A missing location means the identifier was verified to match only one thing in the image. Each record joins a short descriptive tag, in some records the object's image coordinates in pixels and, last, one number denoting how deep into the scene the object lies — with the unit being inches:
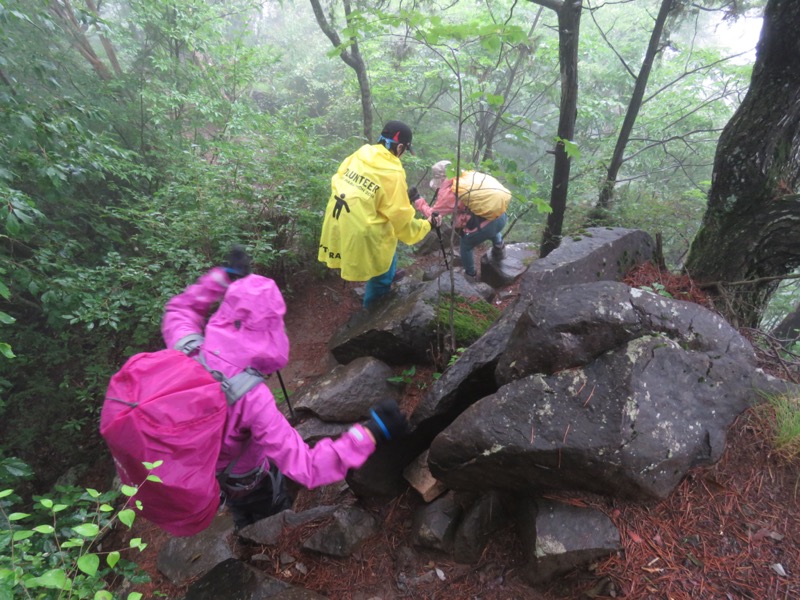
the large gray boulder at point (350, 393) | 160.6
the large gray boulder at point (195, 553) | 131.7
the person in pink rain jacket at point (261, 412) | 90.8
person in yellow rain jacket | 162.7
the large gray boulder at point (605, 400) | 85.6
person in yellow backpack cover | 218.8
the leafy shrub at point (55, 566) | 47.4
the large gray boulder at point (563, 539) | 82.7
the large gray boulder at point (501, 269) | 276.8
